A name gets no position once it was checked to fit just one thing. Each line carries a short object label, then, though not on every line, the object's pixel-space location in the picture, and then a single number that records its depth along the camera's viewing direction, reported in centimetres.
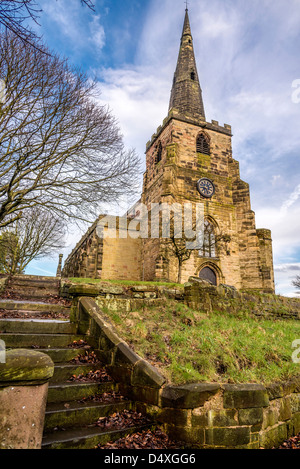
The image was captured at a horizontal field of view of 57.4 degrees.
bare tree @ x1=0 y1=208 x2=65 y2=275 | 2356
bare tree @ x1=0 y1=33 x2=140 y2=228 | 880
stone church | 1855
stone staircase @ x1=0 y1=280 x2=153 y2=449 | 297
